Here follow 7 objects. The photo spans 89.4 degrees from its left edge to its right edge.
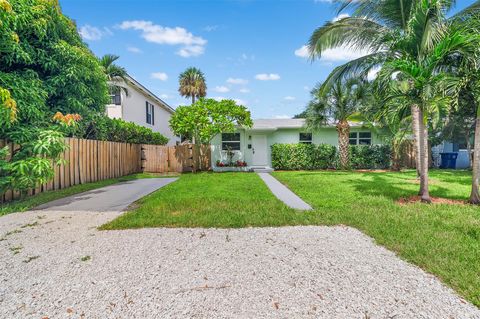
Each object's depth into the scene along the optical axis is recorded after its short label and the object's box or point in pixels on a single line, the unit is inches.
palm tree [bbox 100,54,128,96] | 595.5
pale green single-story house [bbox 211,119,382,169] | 710.5
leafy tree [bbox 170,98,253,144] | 567.2
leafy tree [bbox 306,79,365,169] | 557.6
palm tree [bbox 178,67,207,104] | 1113.4
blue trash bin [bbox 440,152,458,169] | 686.6
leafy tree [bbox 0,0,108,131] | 244.8
